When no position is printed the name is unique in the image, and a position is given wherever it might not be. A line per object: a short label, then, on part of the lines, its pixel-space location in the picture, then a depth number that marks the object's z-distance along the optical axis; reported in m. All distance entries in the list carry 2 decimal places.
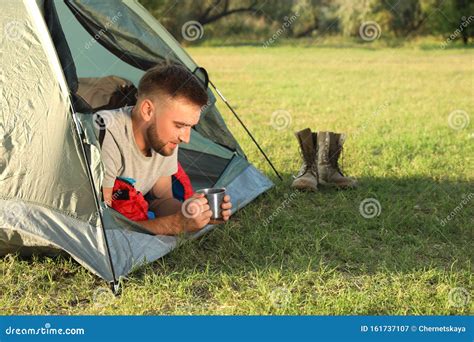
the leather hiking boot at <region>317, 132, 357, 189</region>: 4.80
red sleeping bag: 3.52
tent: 3.19
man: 3.42
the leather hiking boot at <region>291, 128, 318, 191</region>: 4.88
